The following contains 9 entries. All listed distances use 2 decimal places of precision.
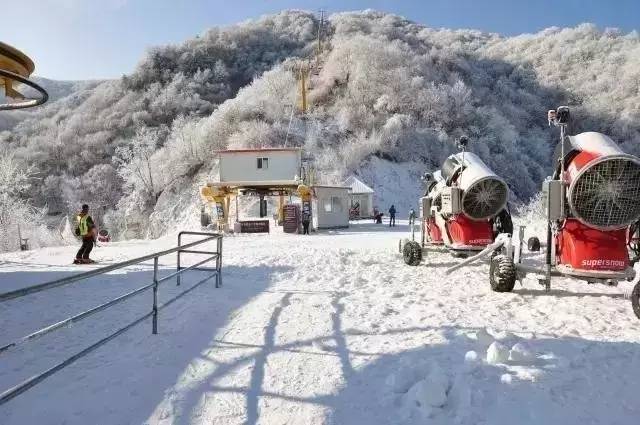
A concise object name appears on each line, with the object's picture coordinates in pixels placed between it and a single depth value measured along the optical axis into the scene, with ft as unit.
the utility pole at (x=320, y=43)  227.12
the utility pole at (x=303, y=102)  162.40
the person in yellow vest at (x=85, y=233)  40.14
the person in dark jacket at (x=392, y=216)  94.19
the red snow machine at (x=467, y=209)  31.89
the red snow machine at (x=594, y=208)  20.45
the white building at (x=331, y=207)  91.76
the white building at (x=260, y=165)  87.20
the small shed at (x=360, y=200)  116.88
